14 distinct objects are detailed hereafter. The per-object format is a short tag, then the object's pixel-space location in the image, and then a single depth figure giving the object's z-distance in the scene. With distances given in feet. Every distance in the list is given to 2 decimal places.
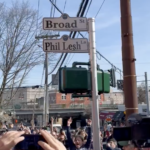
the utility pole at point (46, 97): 96.17
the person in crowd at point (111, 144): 26.98
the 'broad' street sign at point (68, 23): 20.72
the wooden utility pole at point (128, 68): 22.43
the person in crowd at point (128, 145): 14.30
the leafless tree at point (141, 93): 229.35
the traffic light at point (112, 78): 21.58
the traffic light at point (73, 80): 18.48
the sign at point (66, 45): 20.59
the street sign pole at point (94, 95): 17.99
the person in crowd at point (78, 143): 25.77
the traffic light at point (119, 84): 76.33
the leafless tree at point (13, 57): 53.41
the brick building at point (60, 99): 296.59
